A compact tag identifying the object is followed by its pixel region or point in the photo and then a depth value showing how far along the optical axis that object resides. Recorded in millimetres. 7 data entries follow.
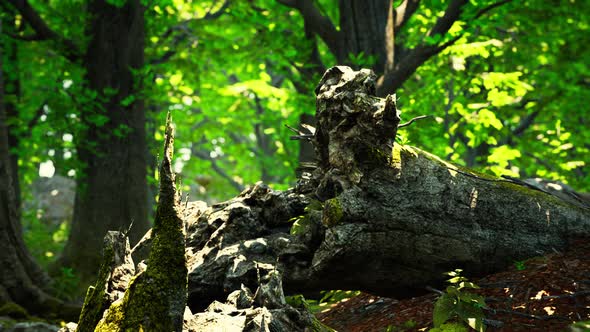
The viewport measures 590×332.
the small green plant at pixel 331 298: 15249
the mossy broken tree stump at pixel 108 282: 9414
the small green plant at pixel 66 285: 20969
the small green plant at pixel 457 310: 9508
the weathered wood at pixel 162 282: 8328
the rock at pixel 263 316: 8414
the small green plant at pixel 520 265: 11565
